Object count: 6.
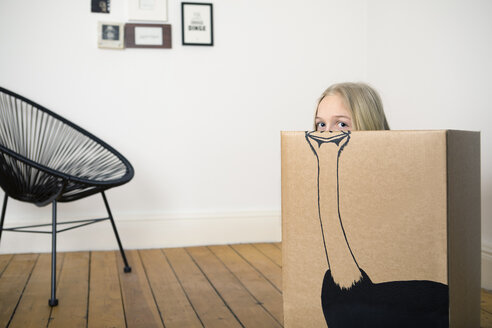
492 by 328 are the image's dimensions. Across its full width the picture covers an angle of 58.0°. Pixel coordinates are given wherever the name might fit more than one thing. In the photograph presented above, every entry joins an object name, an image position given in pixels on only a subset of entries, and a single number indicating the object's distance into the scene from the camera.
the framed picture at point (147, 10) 2.39
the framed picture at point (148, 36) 2.40
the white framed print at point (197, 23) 2.45
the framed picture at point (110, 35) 2.36
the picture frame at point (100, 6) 2.36
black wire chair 2.14
